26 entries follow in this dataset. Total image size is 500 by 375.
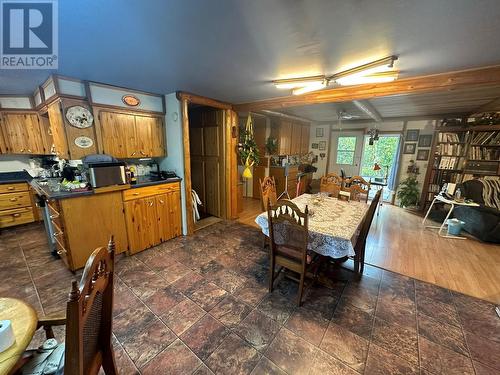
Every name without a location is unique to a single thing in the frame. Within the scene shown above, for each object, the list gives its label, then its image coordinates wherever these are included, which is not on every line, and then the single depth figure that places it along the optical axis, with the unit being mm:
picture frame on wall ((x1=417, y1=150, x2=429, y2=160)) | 5073
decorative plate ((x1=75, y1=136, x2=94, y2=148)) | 2480
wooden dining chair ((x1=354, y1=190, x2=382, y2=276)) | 2045
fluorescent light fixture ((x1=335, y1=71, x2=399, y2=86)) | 2059
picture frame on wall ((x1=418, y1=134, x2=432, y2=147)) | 4996
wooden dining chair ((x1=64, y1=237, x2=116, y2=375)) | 652
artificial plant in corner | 3934
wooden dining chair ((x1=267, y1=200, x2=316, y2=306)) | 1726
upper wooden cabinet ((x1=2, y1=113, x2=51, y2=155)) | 3344
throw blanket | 3521
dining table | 1771
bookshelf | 3926
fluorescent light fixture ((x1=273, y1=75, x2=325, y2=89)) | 2195
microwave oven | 2342
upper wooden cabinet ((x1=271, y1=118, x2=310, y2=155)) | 5301
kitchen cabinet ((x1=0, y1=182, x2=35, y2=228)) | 3385
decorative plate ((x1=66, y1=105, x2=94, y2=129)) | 2400
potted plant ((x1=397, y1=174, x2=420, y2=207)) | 4910
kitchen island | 2262
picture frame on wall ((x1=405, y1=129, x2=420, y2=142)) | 5164
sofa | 3113
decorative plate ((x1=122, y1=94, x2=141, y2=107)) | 2810
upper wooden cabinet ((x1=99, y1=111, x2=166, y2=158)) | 2699
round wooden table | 742
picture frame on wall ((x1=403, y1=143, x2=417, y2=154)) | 5223
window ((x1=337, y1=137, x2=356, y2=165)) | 6184
